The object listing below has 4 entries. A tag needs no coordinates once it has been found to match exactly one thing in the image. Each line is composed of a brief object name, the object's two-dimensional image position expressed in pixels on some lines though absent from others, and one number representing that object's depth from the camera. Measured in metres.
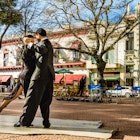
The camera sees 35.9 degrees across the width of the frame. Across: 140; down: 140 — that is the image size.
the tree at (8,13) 15.15
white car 18.23
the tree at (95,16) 16.05
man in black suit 4.42
